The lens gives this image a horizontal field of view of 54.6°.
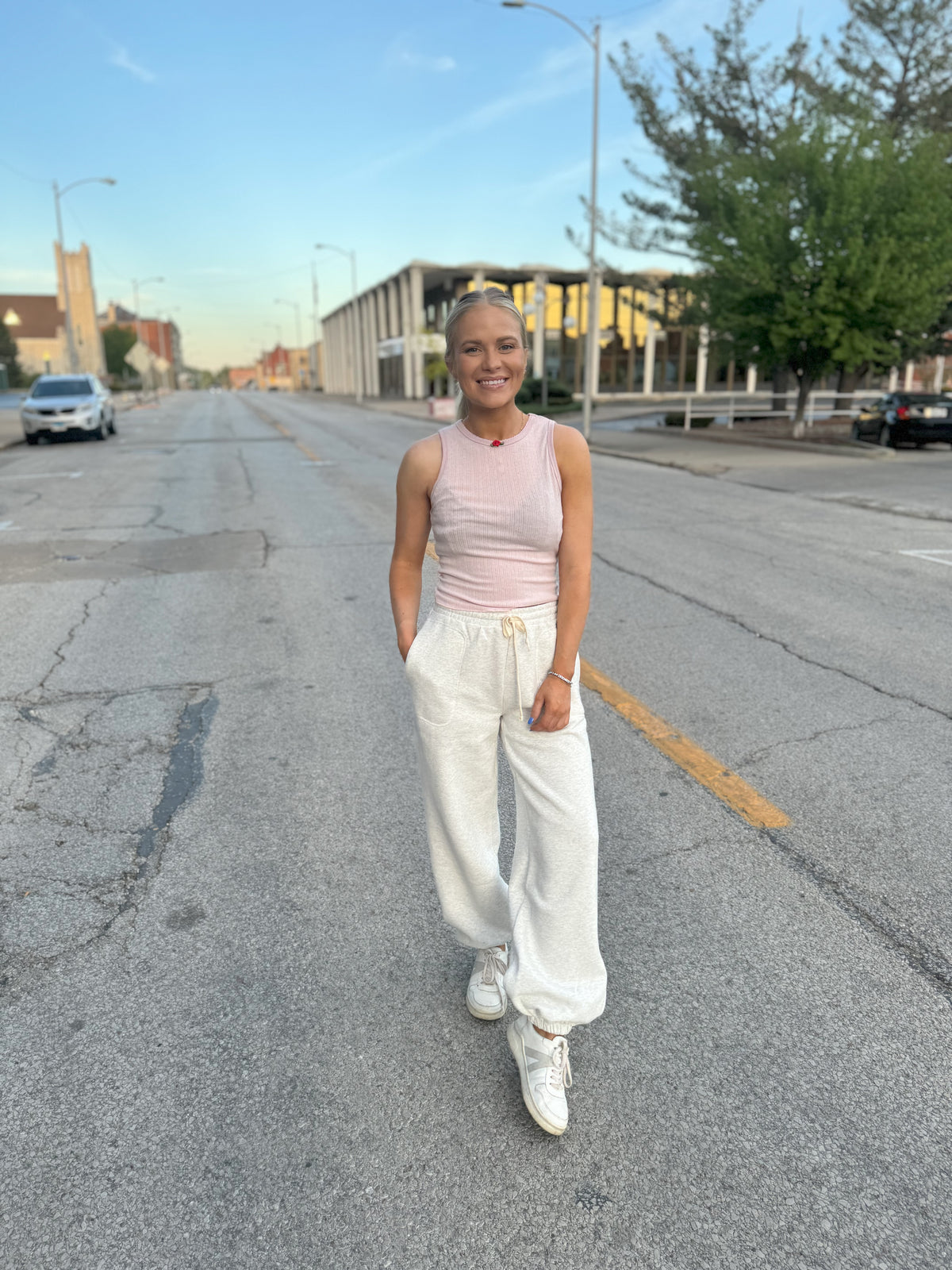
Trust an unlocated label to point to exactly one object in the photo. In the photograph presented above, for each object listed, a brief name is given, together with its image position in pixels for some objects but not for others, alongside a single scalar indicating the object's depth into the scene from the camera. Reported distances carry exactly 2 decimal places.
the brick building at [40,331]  113.81
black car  21.05
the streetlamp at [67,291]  37.39
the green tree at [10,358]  78.25
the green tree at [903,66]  23.72
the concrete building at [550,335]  57.25
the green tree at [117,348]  121.81
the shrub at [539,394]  41.16
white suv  23.25
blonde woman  2.11
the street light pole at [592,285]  22.02
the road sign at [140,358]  54.44
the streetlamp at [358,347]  56.26
